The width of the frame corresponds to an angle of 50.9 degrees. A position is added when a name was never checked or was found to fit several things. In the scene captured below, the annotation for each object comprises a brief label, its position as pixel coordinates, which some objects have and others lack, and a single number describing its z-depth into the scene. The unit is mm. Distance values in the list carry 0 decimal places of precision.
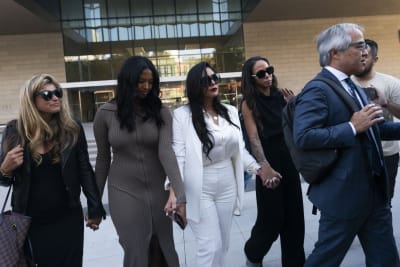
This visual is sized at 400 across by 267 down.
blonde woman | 2758
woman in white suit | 3109
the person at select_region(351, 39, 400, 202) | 3744
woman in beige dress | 2861
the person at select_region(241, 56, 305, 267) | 3598
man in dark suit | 2326
